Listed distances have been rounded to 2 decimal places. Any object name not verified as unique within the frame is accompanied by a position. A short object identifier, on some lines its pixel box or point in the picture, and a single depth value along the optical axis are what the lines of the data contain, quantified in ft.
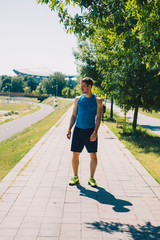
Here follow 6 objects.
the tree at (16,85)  416.73
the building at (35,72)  542.57
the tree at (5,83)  416.46
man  12.48
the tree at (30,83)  440.04
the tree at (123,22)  12.64
